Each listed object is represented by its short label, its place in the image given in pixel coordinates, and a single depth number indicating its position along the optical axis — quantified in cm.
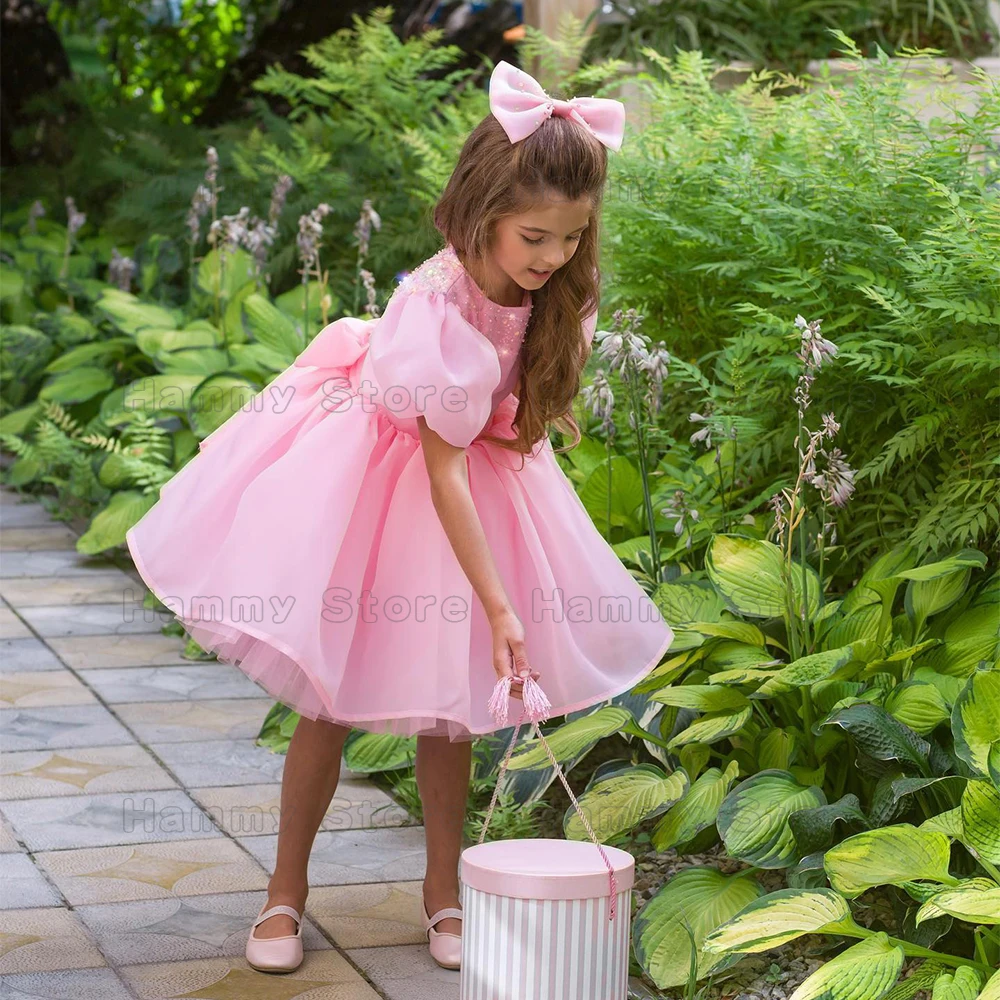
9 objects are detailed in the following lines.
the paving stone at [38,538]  526
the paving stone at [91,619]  432
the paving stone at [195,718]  353
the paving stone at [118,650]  405
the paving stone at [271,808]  300
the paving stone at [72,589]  462
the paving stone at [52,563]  494
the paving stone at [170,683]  380
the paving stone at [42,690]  368
